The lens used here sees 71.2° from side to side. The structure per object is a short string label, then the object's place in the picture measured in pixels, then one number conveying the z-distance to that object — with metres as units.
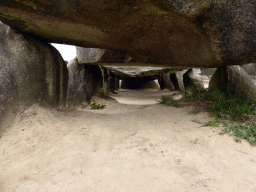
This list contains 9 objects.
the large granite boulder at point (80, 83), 4.89
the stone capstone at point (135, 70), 7.10
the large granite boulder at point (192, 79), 7.49
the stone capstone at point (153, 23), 1.83
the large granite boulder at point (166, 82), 9.80
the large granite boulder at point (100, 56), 3.82
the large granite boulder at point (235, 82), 3.57
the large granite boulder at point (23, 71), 2.15
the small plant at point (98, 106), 4.68
